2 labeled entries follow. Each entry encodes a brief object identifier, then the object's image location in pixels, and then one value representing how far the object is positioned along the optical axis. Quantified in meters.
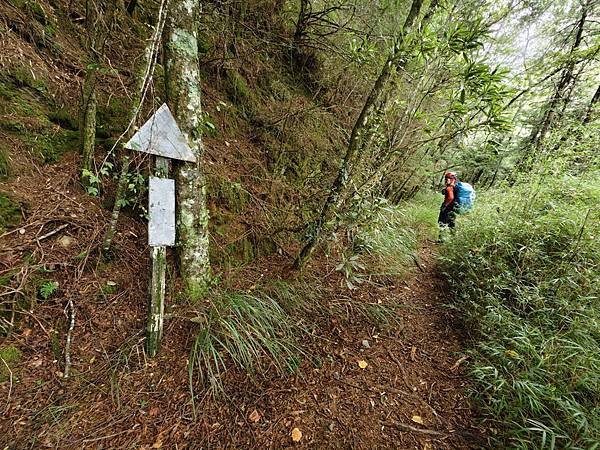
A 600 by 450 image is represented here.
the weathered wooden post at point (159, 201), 1.97
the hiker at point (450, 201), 5.43
